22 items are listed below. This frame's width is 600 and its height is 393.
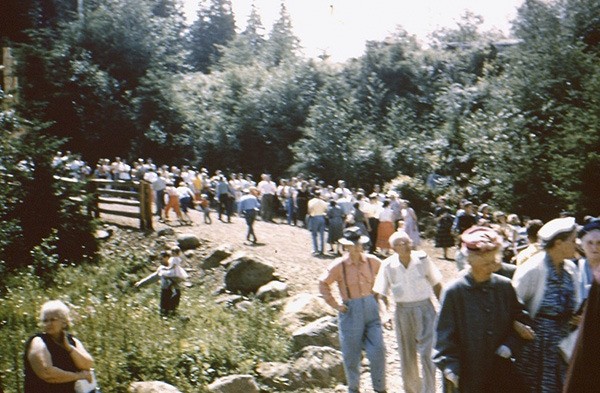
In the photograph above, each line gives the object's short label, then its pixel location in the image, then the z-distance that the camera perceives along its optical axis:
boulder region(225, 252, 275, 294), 13.21
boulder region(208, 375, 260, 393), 7.52
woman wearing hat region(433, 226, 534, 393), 3.87
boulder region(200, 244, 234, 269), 15.06
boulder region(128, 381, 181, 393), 7.25
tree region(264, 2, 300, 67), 37.22
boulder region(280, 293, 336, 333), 10.16
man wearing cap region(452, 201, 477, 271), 13.82
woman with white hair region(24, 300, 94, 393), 4.97
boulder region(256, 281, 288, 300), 12.25
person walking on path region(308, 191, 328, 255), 15.80
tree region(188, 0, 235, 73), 62.88
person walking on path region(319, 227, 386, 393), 6.61
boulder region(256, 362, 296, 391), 7.98
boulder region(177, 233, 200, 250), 16.30
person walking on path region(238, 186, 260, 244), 16.58
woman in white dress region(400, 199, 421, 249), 16.39
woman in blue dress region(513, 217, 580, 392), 4.14
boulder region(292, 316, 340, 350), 9.02
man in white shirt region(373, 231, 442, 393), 6.27
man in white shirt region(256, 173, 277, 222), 21.77
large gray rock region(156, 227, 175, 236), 17.48
